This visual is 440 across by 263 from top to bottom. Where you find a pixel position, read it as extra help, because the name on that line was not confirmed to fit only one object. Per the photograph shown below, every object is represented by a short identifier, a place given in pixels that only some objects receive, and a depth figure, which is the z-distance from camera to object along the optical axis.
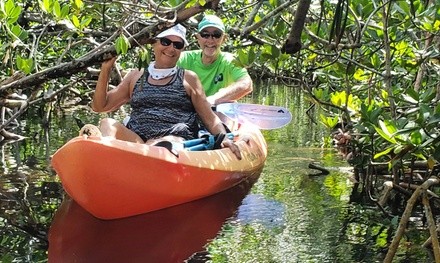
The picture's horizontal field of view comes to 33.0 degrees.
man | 6.26
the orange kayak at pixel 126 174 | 4.49
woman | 5.30
